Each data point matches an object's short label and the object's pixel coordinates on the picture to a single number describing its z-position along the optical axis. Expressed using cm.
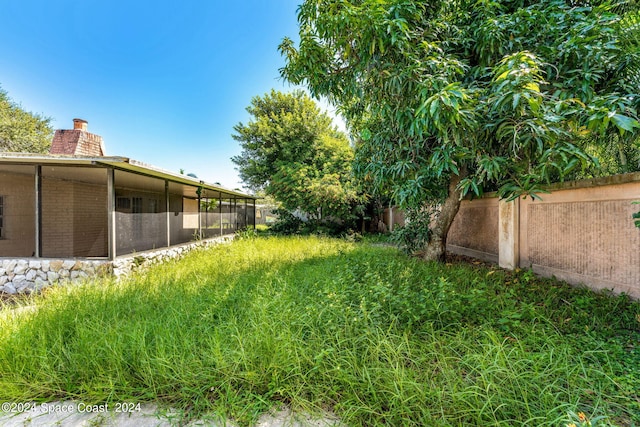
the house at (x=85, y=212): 496
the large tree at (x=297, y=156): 1103
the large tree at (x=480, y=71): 266
